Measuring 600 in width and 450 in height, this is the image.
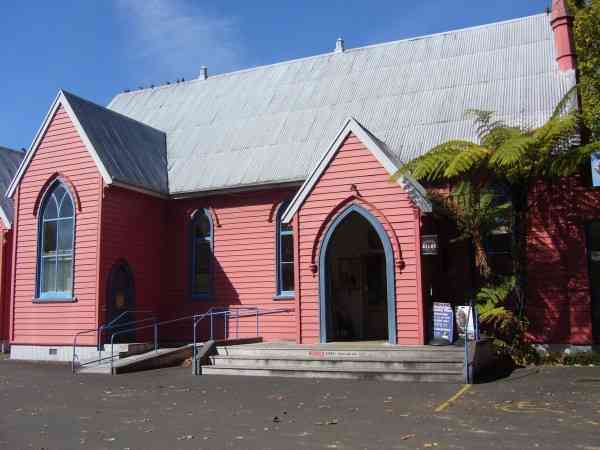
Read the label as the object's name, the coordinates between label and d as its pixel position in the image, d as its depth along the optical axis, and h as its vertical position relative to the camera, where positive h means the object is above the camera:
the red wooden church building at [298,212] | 15.16 +2.28
